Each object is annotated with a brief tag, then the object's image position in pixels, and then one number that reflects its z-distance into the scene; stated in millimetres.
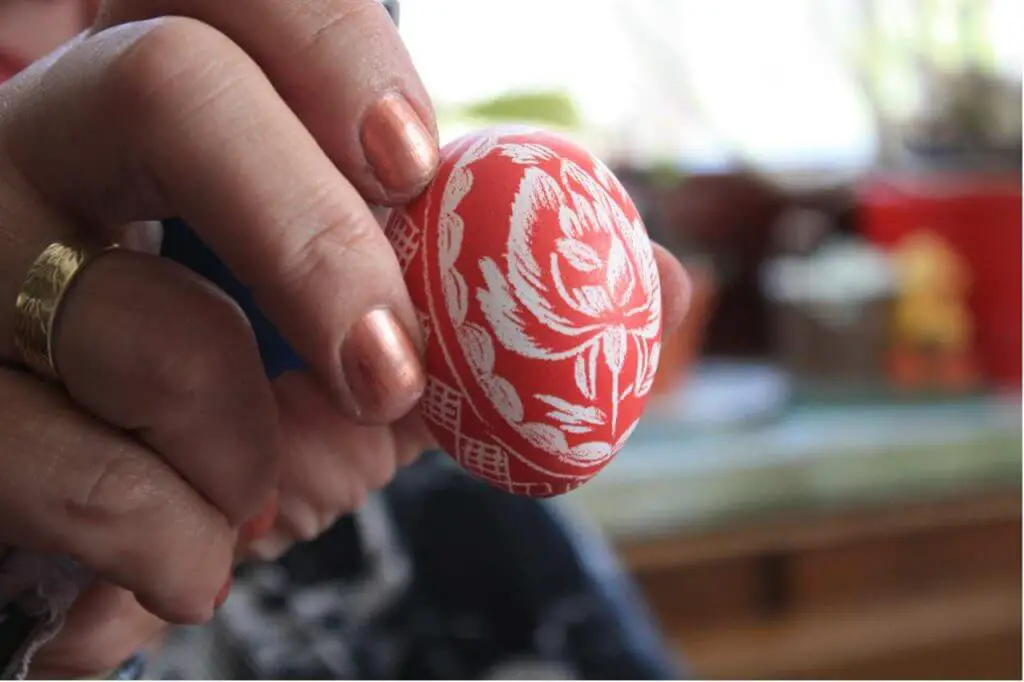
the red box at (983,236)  775
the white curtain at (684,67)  758
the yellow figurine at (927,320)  749
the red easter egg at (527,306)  205
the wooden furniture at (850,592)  662
